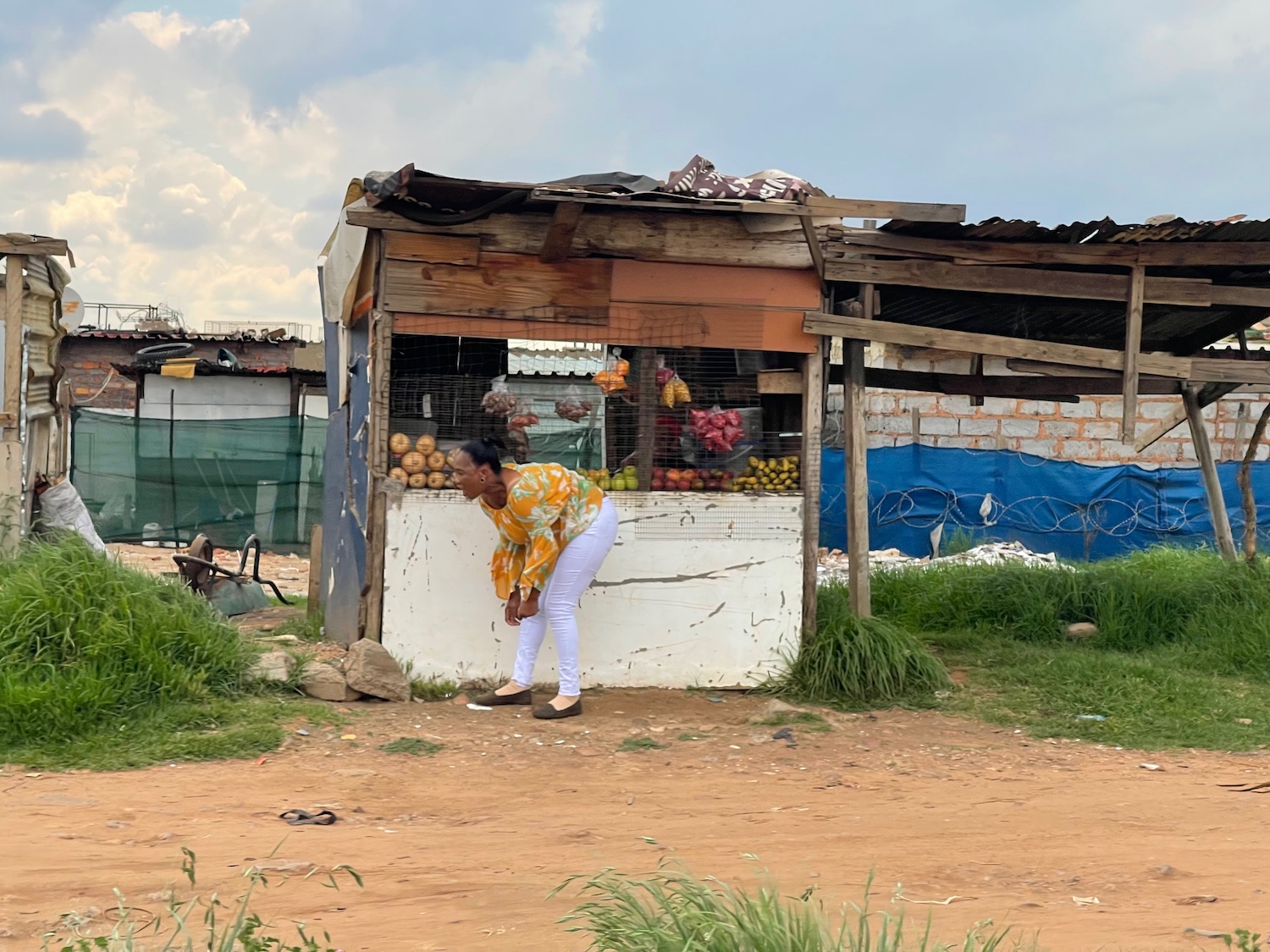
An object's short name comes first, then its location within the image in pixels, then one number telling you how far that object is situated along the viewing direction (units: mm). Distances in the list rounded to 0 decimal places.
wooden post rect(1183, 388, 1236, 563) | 10414
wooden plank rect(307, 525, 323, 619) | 10172
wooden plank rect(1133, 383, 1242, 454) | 10258
